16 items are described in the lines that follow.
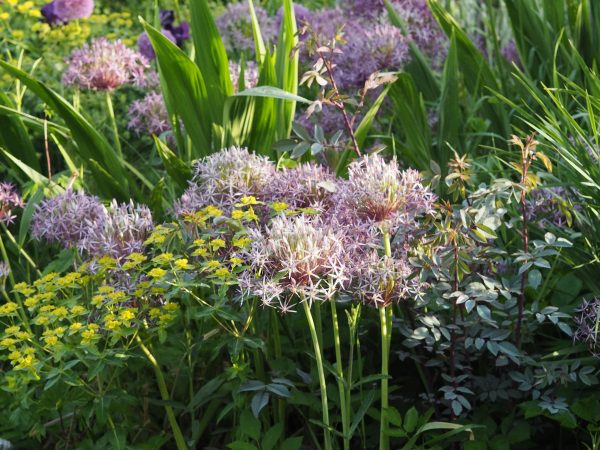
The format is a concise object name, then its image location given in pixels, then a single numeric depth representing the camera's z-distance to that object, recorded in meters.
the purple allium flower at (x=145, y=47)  4.28
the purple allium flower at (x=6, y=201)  2.86
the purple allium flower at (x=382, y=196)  2.12
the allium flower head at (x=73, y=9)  4.63
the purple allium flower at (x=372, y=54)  3.44
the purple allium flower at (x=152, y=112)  3.59
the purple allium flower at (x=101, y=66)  3.34
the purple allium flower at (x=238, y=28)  4.32
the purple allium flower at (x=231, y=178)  2.41
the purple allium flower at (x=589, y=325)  2.35
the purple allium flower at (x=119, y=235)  2.38
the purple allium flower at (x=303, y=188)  2.35
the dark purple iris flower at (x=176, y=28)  4.87
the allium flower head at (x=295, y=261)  1.99
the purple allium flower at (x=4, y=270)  2.71
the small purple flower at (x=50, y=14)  5.01
